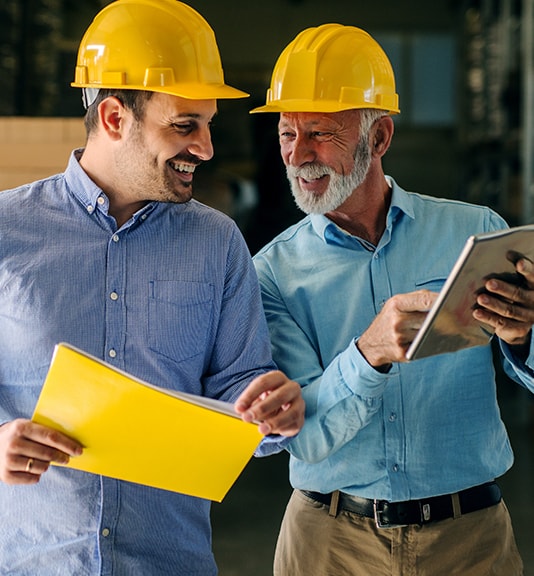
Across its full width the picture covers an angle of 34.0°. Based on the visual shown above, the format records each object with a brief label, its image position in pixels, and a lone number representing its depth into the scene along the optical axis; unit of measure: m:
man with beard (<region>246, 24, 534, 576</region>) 2.03
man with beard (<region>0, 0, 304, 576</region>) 1.73
